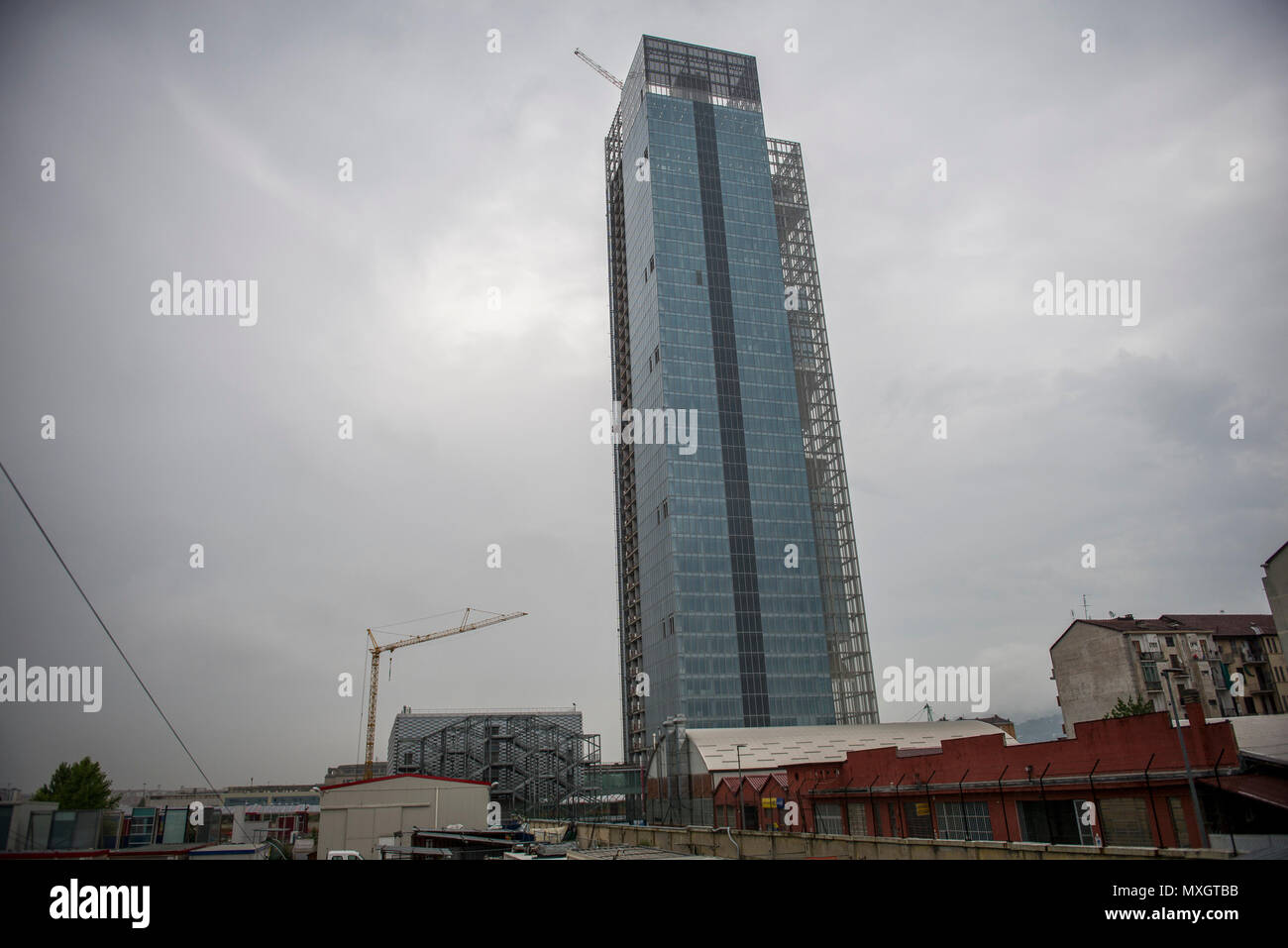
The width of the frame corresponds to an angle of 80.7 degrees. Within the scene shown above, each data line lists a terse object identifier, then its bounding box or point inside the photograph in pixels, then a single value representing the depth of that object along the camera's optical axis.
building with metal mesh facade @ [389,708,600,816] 116.75
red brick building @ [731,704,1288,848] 30.57
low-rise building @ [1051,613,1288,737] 77.06
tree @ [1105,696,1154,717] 61.50
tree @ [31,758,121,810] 72.12
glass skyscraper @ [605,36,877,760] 113.38
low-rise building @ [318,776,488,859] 49.41
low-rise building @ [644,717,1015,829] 73.19
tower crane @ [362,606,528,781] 127.56
